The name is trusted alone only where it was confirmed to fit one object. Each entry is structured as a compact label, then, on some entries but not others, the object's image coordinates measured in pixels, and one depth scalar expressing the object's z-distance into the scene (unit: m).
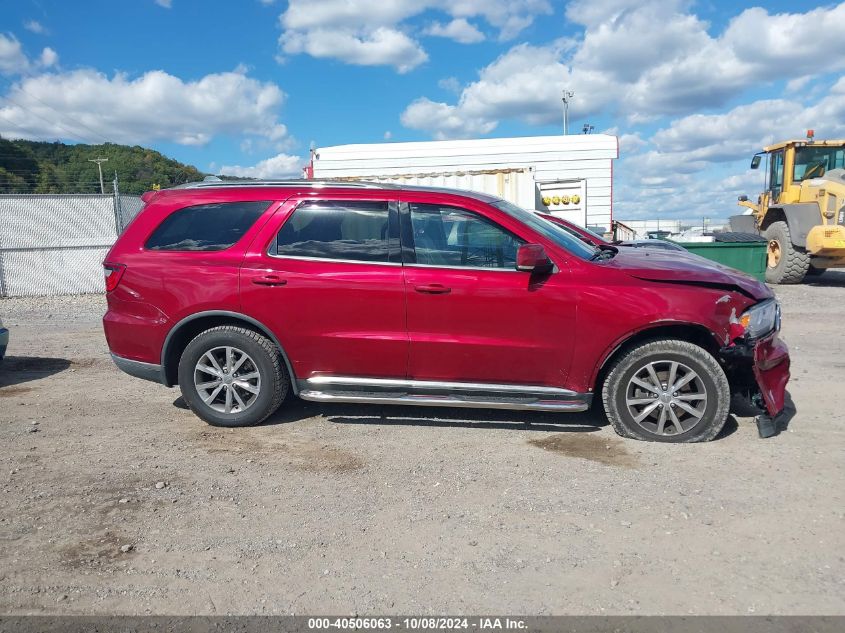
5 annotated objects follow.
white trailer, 18.72
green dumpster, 14.39
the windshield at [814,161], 14.70
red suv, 4.54
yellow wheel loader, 13.30
